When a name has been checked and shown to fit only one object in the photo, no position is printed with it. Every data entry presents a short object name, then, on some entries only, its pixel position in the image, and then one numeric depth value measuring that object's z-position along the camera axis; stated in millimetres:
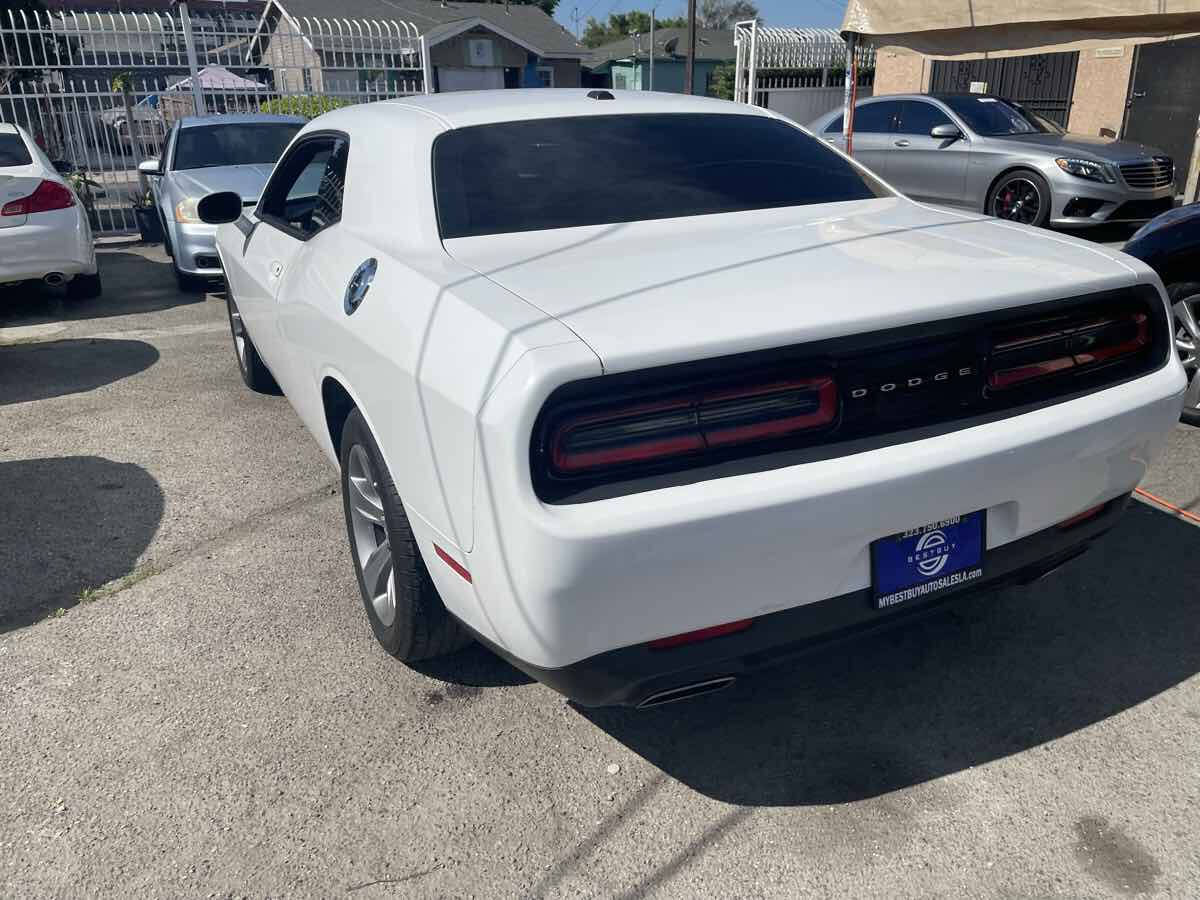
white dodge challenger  1910
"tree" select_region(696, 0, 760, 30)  91938
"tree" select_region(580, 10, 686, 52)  81188
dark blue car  4520
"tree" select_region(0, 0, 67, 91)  15603
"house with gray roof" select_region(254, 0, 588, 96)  36000
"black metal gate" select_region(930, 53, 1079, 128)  15320
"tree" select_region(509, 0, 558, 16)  62500
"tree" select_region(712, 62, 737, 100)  42038
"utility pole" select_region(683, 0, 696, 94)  23556
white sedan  7328
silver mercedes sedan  9695
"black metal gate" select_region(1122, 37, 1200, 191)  13727
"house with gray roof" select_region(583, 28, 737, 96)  50375
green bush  14812
